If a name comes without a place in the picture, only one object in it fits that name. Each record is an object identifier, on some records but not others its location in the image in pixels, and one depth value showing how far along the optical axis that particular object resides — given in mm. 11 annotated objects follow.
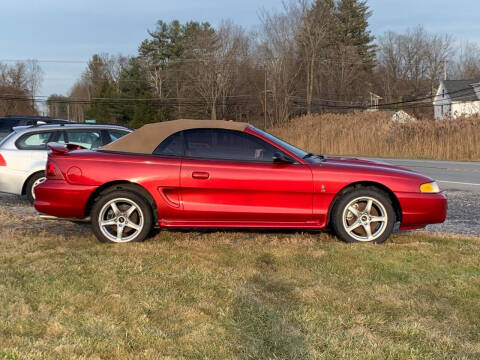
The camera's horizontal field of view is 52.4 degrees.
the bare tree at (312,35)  53250
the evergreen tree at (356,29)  66812
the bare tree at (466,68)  67312
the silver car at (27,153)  8469
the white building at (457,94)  52719
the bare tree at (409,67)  65562
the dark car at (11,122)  14914
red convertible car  5355
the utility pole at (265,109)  49922
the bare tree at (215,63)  56438
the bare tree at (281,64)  51594
